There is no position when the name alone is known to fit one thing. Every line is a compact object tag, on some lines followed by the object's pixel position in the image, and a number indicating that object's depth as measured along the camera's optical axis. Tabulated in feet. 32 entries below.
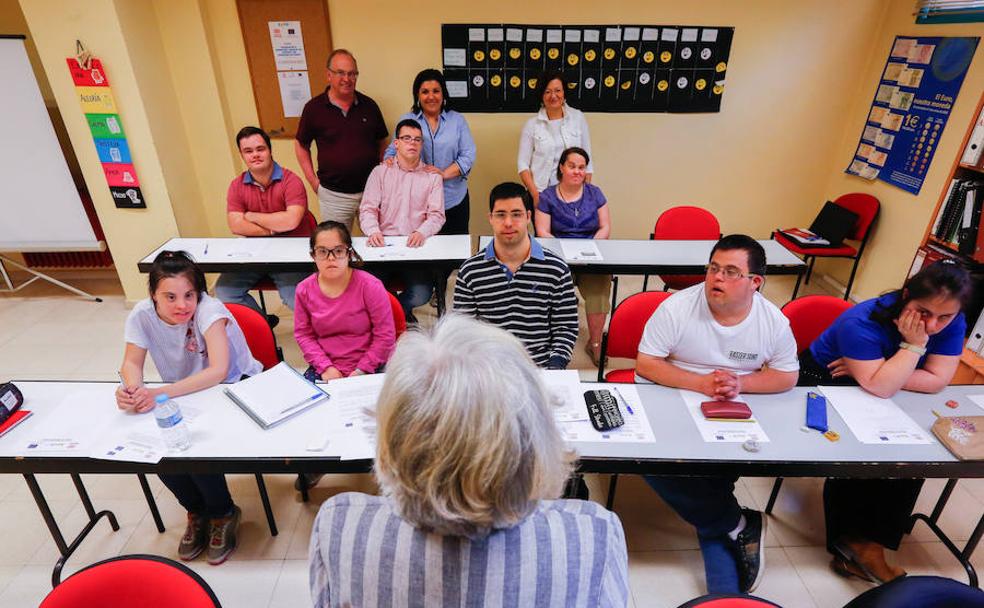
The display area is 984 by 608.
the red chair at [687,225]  11.96
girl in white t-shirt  6.16
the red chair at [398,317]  8.00
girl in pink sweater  7.47
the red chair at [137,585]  3.75
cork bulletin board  12.57
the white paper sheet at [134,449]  5.22
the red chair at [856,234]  12.91
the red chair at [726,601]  3.73
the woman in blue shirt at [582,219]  10.80
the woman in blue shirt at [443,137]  11.69
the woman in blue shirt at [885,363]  5.77
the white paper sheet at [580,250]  10.24
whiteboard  11.74
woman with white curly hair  2.37
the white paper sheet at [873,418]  5.54
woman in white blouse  12.44
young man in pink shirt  10.82
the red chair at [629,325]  7.79
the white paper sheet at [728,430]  5.49
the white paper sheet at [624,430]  5.50
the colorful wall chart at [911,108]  11.28
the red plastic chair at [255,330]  7.44
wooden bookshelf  9.63
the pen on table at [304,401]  5.86
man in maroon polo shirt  11.69
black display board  13.14
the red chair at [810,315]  7.64
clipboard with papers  5.80
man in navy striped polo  7.31
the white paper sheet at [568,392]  5.83
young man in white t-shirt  6.11
